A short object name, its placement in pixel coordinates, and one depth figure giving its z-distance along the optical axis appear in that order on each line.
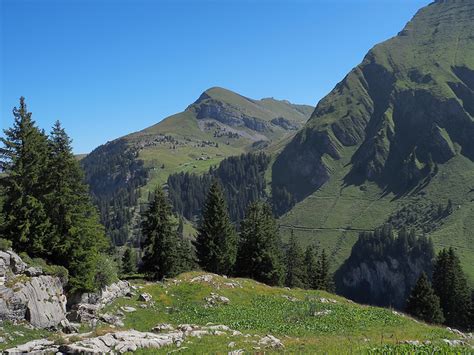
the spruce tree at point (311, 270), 99.64
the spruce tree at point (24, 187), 37.75
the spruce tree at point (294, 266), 95.44
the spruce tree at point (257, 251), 75.19
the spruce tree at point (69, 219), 38.78
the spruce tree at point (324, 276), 99.81
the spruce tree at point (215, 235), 72.12
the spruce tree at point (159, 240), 60.28
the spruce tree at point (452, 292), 88.25
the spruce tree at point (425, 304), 81.81
